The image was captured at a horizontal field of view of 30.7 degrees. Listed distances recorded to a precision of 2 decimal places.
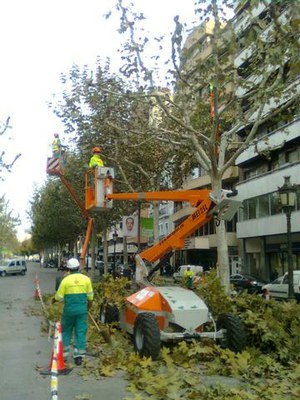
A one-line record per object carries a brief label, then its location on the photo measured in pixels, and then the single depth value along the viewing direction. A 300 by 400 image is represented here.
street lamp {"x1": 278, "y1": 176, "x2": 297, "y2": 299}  16.77
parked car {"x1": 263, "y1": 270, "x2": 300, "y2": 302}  22.98
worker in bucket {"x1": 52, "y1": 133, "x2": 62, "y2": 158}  18.05
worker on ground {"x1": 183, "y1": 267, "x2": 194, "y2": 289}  12.38
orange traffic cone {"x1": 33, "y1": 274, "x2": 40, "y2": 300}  21.32
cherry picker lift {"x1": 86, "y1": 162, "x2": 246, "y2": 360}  9.41
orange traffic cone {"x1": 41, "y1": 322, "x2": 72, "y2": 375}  8.01
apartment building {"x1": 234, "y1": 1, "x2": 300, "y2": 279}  34.59
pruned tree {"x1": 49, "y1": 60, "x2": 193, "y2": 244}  20.20
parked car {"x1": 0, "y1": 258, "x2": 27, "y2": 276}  56.28
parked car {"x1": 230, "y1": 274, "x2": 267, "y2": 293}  29.63
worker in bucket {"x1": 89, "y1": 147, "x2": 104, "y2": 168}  12.45
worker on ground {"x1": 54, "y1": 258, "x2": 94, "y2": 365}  9.16
